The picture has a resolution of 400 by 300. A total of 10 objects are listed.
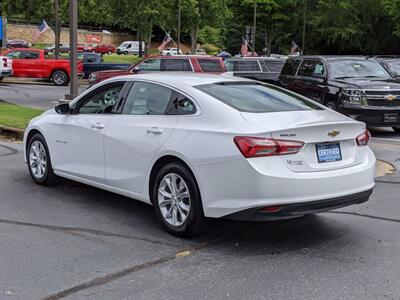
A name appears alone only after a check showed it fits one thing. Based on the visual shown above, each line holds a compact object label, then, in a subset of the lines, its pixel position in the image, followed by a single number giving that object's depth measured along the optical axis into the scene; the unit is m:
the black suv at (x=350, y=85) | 13.29
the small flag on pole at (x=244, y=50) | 39.93
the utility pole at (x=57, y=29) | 30.97
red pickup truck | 28.97
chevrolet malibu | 5.00
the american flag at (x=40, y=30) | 29.84
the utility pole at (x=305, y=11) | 57.28
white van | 80.75
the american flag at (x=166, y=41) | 34.58
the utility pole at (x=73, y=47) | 14.40
